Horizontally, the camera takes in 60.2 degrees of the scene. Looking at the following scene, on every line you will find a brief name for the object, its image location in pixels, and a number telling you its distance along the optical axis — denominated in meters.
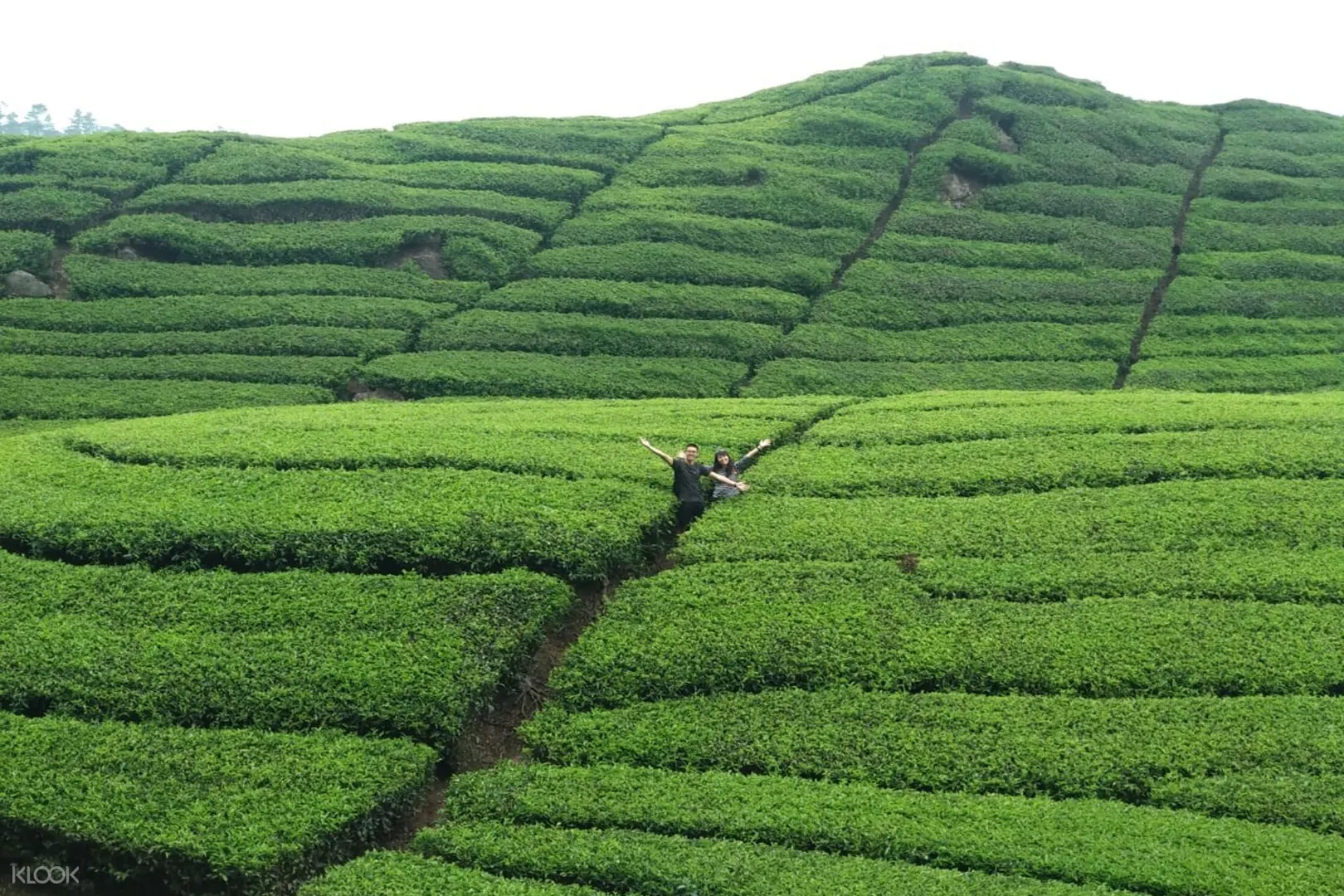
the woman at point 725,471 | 21.44
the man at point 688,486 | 20.67
